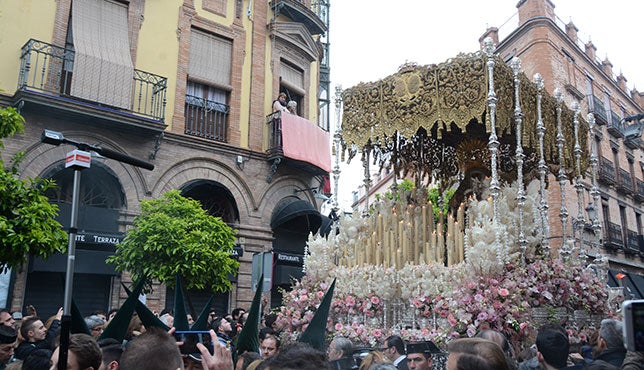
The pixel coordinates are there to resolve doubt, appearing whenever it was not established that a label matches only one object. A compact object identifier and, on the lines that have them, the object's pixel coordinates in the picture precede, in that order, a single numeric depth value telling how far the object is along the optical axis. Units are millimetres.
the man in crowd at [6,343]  5383
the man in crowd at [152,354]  2490
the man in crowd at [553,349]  4008
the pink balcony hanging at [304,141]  17234
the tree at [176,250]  11273
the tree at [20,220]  7570
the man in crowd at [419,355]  5066
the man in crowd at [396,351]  5594
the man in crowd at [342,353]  5154
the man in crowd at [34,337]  5430
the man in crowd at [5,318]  6577
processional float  7082
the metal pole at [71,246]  3795
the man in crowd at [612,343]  4277
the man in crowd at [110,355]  3402
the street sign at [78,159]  4324
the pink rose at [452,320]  6750
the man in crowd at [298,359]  1913
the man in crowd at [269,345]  5539
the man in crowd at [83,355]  3275
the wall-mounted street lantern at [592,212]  10212
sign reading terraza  12956
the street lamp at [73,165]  3727
